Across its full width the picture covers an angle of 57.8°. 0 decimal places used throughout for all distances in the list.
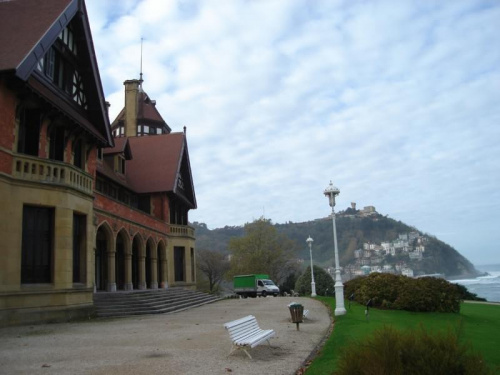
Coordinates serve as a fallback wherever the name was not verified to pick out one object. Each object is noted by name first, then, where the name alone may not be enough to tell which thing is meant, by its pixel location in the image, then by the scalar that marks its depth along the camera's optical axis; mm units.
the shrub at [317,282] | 36719
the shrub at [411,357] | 4488
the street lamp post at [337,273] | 16281
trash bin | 12500
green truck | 41156
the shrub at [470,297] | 30625
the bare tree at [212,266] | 68500
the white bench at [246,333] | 8109
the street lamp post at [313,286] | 32162
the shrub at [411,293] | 17812
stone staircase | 18828
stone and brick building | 14375
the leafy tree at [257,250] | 58281
